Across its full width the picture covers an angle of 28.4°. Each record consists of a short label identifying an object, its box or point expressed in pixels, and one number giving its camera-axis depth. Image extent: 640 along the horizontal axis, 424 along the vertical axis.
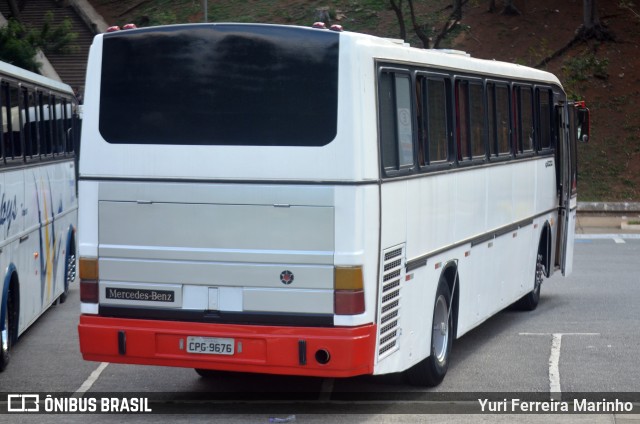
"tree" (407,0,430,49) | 36.36
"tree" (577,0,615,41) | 40.91
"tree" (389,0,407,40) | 35.91
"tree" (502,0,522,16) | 44.72
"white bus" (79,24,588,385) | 8.80
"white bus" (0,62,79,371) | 11.67
